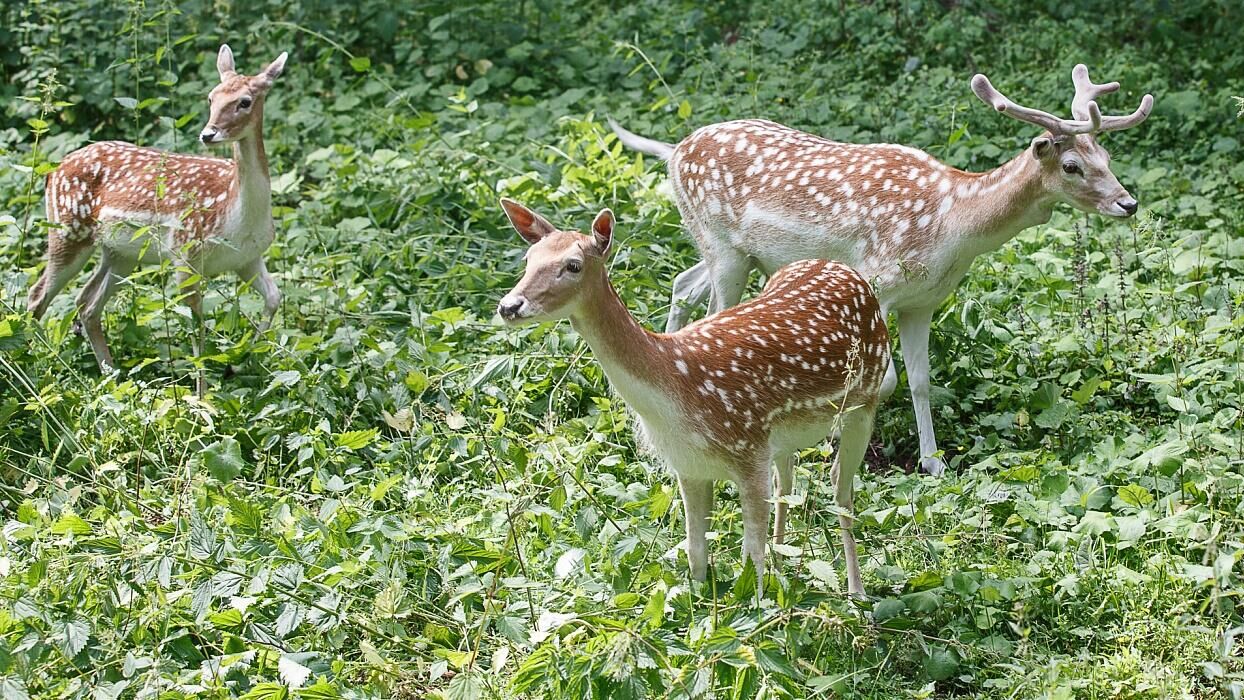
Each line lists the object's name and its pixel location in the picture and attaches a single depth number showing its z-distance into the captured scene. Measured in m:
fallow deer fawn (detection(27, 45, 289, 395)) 7.25
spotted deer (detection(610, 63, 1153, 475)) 6.25
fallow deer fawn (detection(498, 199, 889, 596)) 4.52
